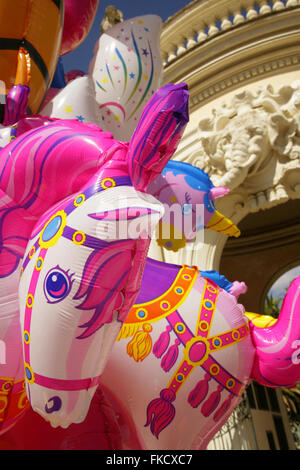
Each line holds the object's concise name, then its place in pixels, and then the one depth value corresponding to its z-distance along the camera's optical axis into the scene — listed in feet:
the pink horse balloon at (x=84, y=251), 2.40
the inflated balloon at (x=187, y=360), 3.41
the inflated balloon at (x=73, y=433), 3.60
